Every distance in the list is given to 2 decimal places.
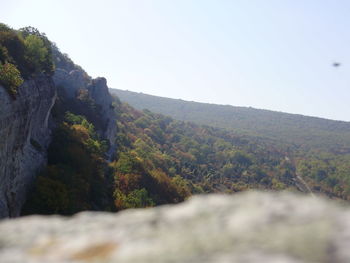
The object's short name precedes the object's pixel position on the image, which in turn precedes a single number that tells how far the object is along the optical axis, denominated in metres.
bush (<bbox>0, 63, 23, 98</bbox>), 22.31
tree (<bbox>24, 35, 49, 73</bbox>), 39.34
